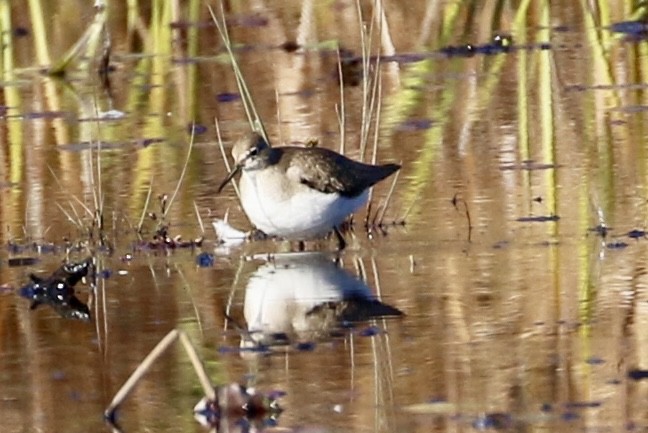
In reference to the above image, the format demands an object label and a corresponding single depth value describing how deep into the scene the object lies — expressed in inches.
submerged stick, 417.1
